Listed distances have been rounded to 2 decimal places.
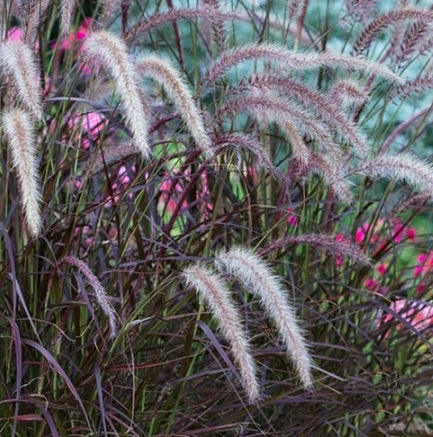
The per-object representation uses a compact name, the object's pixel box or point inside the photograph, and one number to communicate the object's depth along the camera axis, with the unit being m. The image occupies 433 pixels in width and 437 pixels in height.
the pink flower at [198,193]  4.55
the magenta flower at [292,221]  4.98
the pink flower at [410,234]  5.16
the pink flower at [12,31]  4.32
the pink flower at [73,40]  4.75
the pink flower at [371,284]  5.24
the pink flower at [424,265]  5.30
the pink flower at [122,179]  4.72
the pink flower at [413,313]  4.85
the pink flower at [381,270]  5.45
